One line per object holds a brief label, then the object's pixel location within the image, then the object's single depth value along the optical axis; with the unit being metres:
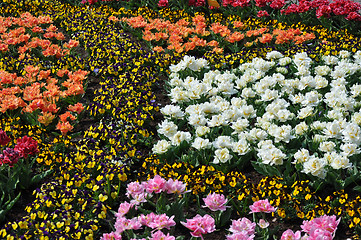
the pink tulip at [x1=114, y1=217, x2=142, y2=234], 3.32
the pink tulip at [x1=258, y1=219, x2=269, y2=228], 3.36
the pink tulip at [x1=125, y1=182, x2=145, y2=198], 3.68
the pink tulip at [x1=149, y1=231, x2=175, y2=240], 3.18
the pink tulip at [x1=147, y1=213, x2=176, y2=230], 3.30
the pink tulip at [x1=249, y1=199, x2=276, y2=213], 3.43
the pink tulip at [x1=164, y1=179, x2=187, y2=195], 3.70
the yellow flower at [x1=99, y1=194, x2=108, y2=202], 3.77
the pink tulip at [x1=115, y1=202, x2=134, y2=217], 3.48
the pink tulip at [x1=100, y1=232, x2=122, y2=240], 3.28
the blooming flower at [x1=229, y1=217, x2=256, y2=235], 3.29
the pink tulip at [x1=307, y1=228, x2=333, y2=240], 3.07
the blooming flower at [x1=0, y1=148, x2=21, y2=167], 3.79
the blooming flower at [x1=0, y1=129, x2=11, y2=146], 3.90
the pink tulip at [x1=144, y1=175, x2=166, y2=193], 3.65
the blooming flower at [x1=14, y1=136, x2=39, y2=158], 3.87
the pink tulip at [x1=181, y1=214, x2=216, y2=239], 3.19
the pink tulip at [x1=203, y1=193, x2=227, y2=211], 3.50
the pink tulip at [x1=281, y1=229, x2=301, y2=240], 3.21
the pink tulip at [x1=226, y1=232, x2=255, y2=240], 3.18
